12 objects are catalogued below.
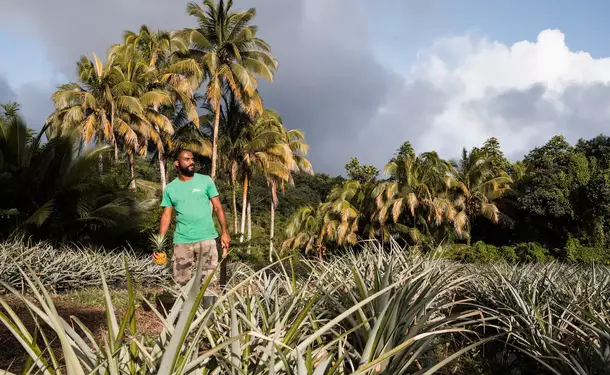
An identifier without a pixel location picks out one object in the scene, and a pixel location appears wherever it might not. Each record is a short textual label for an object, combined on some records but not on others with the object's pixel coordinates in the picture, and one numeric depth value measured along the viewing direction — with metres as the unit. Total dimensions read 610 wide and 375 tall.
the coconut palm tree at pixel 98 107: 18.84
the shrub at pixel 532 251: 23.75
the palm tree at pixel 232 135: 26.11
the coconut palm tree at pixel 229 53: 21.14
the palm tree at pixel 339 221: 26.19
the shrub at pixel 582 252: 25.77
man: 4.27
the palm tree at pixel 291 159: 26.29
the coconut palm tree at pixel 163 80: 20.50
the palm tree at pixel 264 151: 25.08
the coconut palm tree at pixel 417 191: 25.20
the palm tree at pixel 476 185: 28.34
